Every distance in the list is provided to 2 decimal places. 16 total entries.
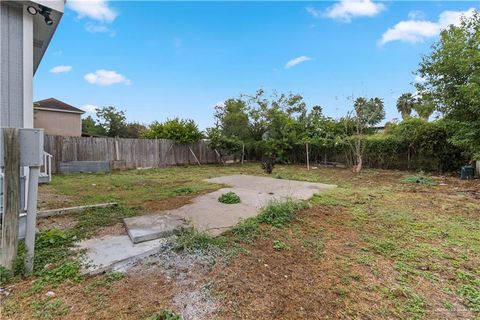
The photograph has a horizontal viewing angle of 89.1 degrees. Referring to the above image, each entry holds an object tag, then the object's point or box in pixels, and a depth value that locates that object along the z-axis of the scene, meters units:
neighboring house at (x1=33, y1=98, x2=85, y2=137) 16.37
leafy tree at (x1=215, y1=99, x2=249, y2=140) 15.54
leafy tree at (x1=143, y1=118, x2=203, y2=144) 13.20
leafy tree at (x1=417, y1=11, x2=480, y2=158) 7.57
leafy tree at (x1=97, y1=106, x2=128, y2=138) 25.04
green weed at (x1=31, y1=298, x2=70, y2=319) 1.59
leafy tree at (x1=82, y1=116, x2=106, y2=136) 24.50
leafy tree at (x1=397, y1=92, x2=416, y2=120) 24.97
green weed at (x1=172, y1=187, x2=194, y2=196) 5.36
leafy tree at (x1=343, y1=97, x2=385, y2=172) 10.41
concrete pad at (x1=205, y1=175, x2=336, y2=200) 5.56
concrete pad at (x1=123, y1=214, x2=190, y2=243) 2.69
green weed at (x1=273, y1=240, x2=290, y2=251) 2.64
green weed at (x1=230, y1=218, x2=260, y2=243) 2.83
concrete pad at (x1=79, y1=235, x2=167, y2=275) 2.15
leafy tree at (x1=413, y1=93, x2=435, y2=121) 9.84
